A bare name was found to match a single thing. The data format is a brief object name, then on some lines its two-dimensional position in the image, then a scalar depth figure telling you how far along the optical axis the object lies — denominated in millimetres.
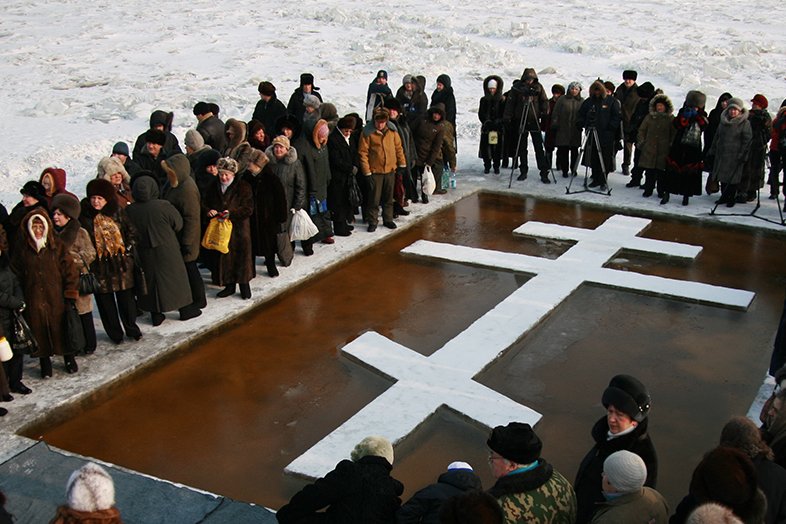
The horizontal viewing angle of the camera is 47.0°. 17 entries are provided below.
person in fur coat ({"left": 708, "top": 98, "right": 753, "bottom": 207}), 10789
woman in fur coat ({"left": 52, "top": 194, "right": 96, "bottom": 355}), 6934
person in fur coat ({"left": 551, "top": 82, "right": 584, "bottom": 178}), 12258
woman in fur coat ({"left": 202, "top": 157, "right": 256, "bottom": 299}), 8227
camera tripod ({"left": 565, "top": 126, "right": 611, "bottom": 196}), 11875
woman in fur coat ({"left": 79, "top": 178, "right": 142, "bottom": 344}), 7273
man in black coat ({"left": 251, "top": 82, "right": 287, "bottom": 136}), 11891
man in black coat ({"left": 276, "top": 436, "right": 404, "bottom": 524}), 3939
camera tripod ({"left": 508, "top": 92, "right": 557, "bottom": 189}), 12289
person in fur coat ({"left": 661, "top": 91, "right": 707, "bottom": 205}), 11000
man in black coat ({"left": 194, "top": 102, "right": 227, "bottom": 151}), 10281
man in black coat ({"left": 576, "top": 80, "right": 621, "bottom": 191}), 11805
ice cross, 6438
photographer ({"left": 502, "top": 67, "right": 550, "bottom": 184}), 12289
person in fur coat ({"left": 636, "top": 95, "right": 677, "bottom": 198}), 11398
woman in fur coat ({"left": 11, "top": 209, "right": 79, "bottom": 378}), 6758
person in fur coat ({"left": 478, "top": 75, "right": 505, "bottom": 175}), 12586
